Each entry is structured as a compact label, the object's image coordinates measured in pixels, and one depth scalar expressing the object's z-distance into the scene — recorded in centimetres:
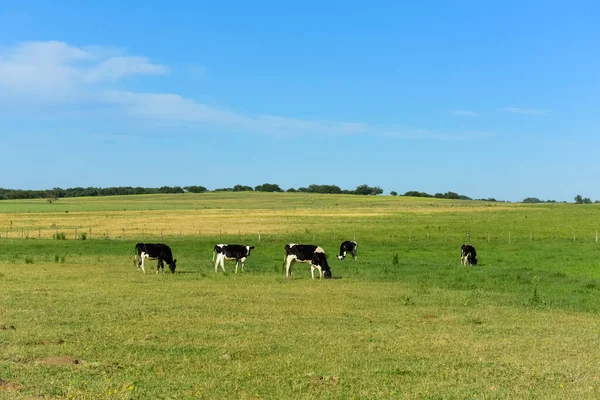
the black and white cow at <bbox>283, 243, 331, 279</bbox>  2673
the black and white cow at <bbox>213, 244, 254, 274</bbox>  3016
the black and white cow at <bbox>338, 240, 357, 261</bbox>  3778
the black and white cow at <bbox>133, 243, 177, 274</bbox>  2891
